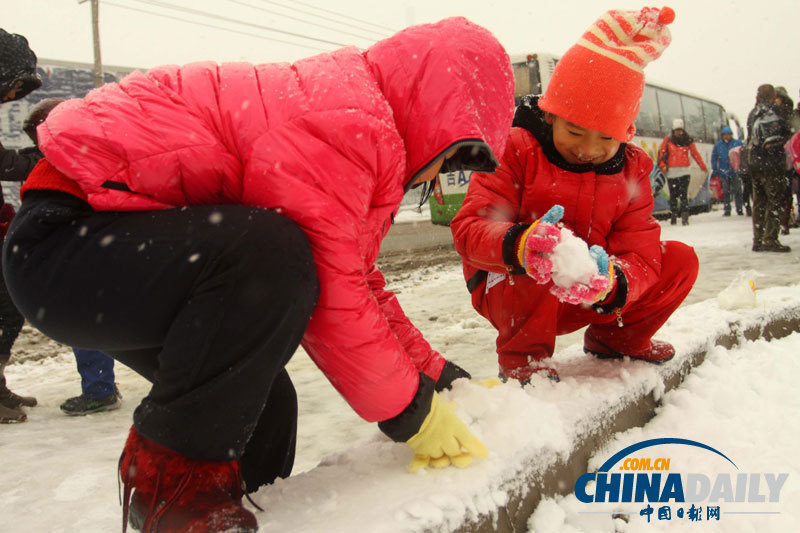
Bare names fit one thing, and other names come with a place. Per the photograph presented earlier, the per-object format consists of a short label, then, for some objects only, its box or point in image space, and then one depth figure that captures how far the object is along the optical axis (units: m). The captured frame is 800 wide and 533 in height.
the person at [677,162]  11.62
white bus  8.98
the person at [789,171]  6.25
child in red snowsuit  1.87
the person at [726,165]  12.43
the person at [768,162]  6.25
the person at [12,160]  2.43
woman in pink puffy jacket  1.02
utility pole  14.17
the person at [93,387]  2.54
